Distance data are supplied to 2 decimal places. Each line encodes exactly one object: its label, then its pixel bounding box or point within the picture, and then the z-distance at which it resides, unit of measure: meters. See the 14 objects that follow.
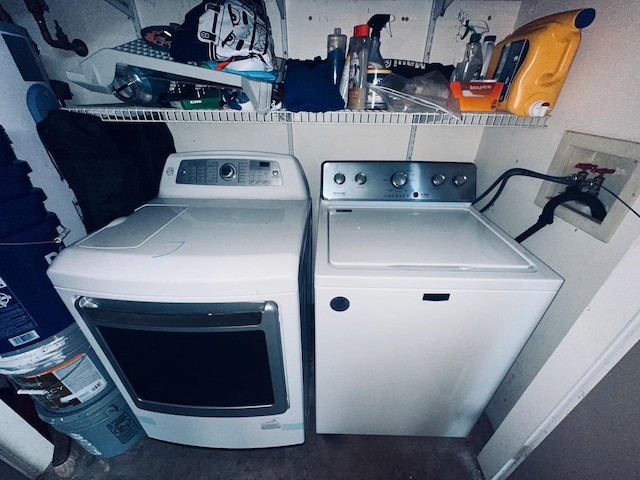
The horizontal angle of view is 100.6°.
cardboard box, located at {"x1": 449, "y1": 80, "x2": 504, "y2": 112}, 1.04
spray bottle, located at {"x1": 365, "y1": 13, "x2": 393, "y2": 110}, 1.07
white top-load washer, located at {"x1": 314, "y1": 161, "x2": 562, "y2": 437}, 0.82
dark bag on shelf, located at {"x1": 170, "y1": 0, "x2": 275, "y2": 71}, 0.93
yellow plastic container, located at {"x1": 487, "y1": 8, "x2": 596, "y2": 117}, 0.88
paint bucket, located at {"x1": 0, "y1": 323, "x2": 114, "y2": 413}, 1.00
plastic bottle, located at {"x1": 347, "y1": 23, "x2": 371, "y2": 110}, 1.03
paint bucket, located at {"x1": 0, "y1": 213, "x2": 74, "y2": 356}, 0.88
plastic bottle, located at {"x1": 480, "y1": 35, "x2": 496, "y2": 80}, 1.13
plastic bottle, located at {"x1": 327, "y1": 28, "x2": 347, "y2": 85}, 1.13
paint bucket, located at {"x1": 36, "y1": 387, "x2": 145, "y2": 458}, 1.15
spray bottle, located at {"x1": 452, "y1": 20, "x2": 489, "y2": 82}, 1.19
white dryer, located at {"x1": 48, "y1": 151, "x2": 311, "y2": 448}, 0.77
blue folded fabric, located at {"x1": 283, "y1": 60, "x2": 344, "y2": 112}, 1.01
